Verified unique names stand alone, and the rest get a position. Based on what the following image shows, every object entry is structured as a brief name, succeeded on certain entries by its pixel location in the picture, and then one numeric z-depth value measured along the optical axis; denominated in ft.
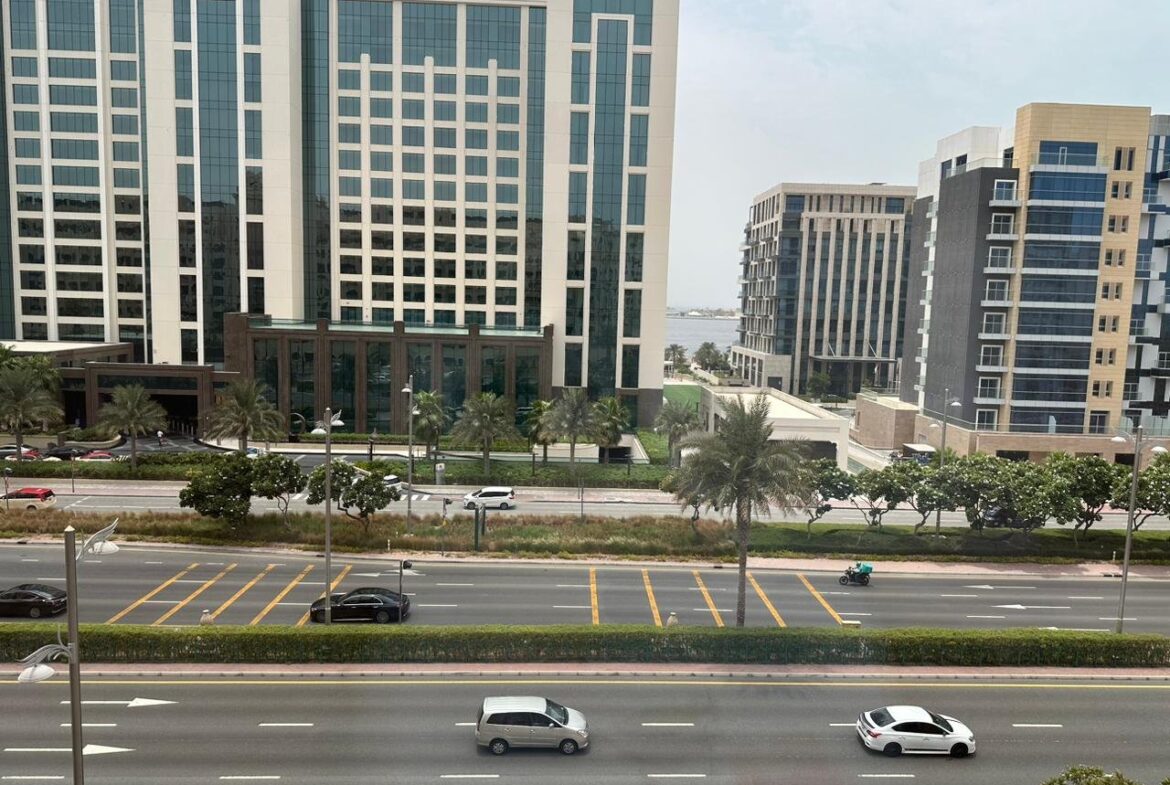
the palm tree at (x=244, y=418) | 182.60
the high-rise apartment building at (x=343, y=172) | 241.14
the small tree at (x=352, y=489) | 131.23
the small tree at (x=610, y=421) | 183.32
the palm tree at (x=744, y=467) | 95.71
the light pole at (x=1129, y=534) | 91.76
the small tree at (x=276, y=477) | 133.18
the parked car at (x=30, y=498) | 154.33
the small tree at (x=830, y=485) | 139.74
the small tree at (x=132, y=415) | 177.78
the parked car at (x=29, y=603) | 97.66
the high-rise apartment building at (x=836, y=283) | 359.46
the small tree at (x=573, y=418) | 179.83
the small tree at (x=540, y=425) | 184.85
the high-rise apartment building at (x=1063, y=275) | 202.49
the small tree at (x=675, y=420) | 196.85
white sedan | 66.28
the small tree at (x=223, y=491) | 132.16
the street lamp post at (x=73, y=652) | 41.81
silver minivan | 65.26
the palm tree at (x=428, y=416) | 189.37
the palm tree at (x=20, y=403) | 174.91
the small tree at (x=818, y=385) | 357.61
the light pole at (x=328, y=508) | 90.07
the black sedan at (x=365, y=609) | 97.35
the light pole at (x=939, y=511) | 138.41
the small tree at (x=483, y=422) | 181.06
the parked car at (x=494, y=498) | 162.17
